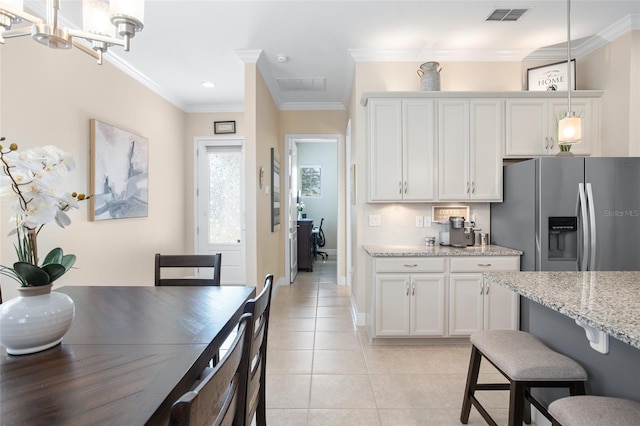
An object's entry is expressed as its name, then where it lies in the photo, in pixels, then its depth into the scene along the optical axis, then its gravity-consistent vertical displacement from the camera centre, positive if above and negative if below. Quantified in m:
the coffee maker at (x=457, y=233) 3.12 -0.21
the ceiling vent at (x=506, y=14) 2.64 +1.68
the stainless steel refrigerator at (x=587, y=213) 2.53 -0.01
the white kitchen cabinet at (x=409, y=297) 2.87 -0.77
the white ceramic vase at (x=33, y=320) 1.02 -0.36
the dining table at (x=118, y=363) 0.77 -0.47
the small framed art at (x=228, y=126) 5.05 +1.38
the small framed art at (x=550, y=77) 3.14 +1.36
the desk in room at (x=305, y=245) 6.21 -0.64
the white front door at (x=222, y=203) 5.11 +0.15
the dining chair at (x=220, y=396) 0.56 -0.38
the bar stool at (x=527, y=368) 1.36 -0.68
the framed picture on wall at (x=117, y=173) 3.11 +0.43
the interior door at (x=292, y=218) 5.18 -0.10
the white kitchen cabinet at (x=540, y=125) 3.04 +0.84
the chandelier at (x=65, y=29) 1.29 +0.80
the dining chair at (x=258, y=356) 1.06 -0.61
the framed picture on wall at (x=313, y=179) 7.96 +0.83
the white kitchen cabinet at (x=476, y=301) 2.86 -0.81
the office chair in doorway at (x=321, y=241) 7.66 -0.70
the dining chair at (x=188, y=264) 2.09 -0.35
